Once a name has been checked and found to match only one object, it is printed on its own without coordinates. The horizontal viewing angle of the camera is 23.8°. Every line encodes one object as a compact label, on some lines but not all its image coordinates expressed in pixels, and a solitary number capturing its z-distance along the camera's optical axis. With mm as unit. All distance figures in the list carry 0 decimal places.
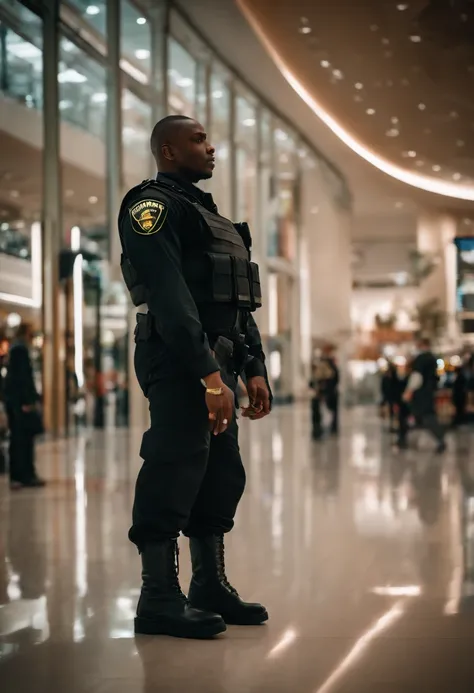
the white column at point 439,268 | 12789
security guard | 3119
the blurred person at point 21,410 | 8641
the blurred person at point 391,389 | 15298
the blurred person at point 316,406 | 14952
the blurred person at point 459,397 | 18219
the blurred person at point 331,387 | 16281
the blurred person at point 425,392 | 12281
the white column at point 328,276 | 30906
